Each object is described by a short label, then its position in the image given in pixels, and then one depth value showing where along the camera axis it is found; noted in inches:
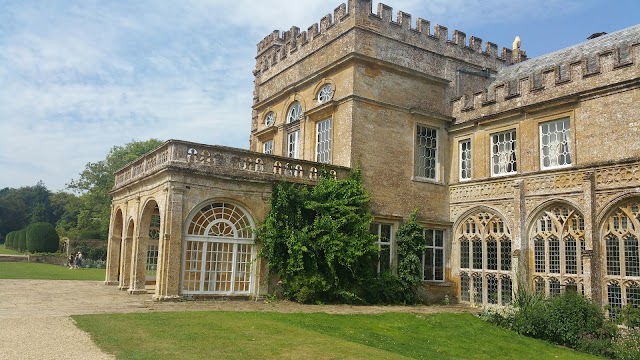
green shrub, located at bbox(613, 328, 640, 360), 458.6
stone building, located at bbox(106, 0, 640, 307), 560.1
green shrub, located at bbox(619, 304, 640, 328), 495.8
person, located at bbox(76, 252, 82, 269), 1382.1
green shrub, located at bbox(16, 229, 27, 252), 2048.5
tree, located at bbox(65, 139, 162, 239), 1920.5
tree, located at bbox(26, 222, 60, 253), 1716.3
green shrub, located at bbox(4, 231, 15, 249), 2482.8
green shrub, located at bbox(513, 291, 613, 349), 511.3
